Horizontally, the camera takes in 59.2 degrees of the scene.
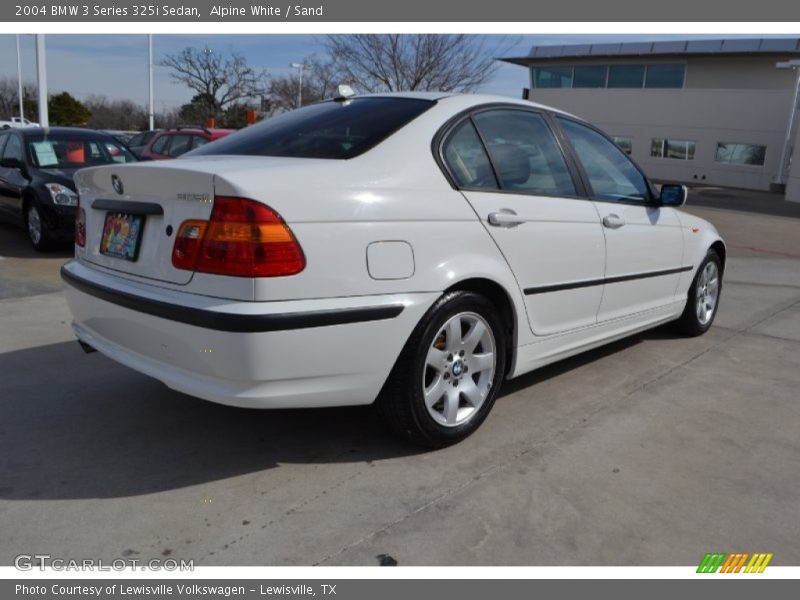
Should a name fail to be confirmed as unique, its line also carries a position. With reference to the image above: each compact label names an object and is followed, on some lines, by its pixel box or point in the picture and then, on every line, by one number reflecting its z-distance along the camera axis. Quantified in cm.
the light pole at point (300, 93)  3212
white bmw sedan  264
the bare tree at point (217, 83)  4074
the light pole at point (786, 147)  2720
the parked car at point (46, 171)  806
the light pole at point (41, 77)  1515
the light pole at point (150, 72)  3567
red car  1163
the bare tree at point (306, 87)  2777
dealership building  2953
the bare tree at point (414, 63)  2172
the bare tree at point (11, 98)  5788
